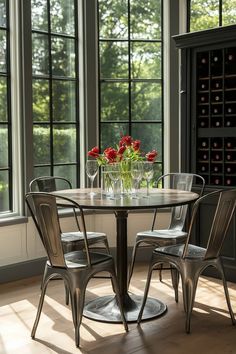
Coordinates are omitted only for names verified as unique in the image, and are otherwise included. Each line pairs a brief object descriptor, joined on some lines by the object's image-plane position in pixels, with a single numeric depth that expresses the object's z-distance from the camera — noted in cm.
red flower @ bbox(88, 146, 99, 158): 395
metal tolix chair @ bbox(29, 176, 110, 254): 416
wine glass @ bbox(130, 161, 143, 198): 387
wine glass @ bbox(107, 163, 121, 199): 386
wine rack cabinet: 480
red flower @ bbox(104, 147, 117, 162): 384
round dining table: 364
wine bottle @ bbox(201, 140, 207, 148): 504
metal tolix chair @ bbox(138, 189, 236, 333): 354
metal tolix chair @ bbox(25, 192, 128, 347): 333
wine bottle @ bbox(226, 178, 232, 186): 485
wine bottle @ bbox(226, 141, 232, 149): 484
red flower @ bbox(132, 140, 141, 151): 392
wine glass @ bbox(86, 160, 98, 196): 423
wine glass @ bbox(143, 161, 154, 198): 391
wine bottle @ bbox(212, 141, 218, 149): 496
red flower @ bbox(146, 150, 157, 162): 394
